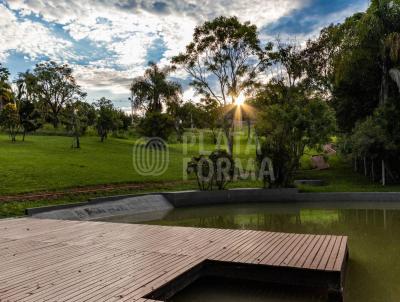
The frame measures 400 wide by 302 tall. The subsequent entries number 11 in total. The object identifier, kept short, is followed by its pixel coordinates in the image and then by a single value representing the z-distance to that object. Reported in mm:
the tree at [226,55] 23719
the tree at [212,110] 25812
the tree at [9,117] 30469
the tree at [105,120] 37188
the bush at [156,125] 35625
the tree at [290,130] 19109
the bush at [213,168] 18391
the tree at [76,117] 32125
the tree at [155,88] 46406
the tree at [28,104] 38109
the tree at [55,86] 48656
